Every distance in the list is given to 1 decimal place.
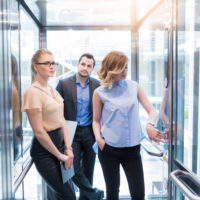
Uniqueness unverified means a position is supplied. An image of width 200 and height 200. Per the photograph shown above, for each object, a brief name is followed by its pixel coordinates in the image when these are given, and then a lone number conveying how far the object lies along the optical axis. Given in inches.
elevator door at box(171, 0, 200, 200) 52.8
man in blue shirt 95.7
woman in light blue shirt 65.2
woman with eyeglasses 62.4
